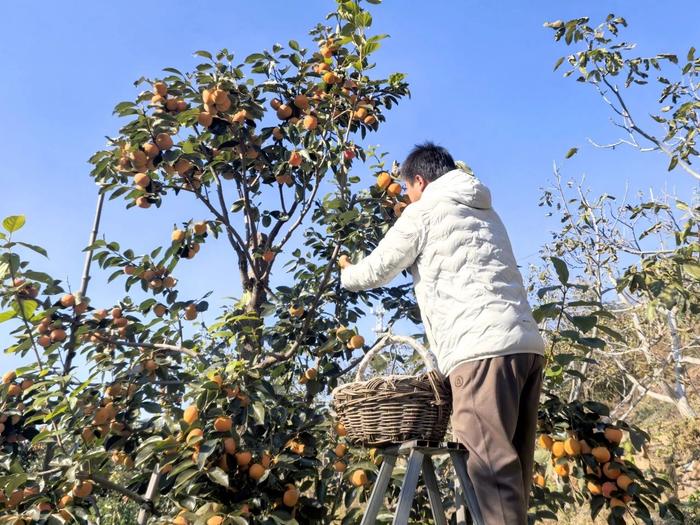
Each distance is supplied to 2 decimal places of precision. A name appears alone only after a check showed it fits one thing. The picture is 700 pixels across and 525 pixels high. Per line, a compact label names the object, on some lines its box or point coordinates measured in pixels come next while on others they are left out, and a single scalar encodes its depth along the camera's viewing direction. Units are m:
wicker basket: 1.36
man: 1.27
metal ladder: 1.31
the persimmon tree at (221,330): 1.91
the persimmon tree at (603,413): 1.87
